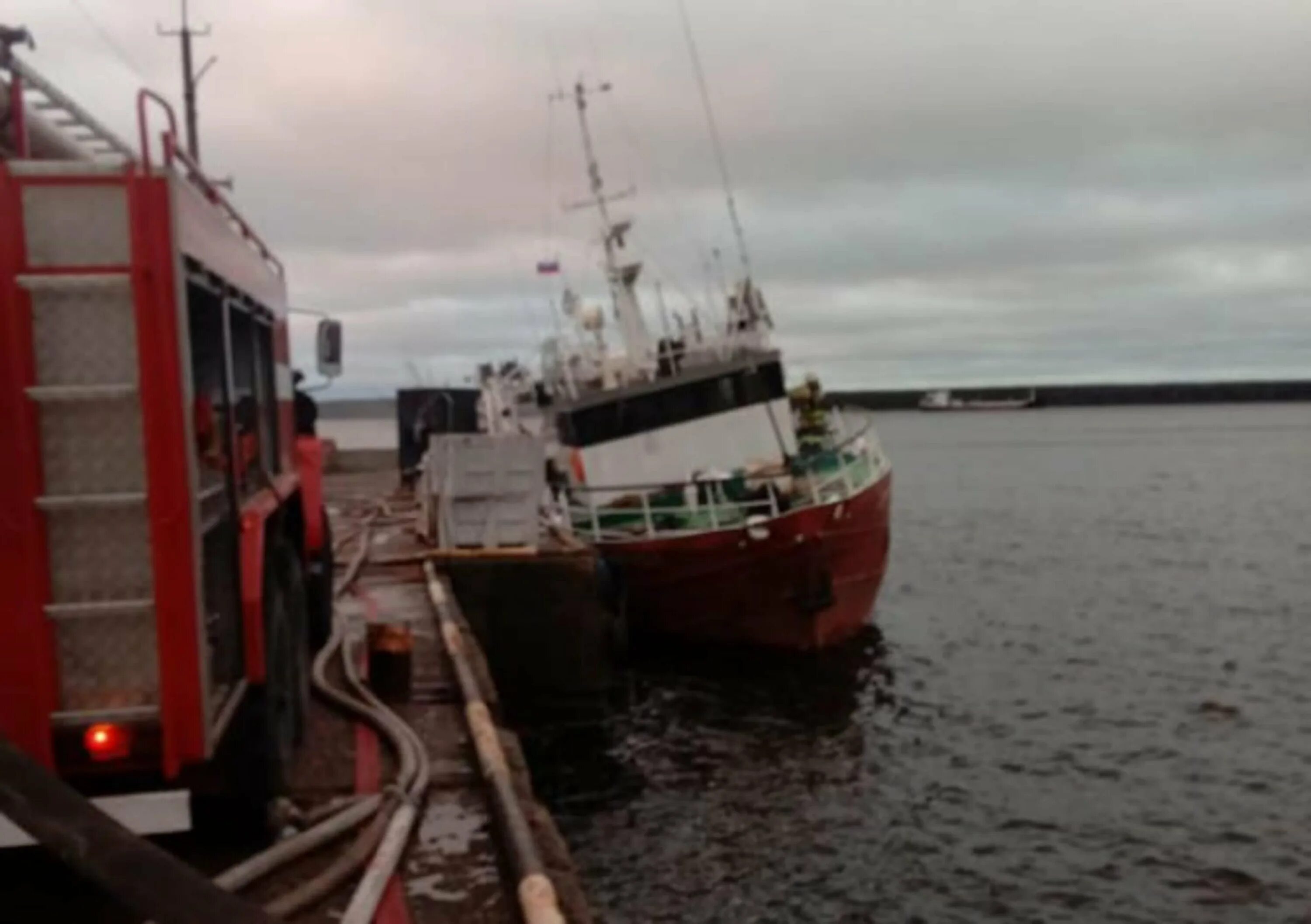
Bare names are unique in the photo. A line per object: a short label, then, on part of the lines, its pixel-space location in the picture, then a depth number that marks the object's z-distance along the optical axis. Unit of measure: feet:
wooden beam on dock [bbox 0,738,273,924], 12.57
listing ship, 63.67
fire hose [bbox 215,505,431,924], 16.84
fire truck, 13.92
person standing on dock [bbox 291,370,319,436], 31.89
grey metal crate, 53.21
